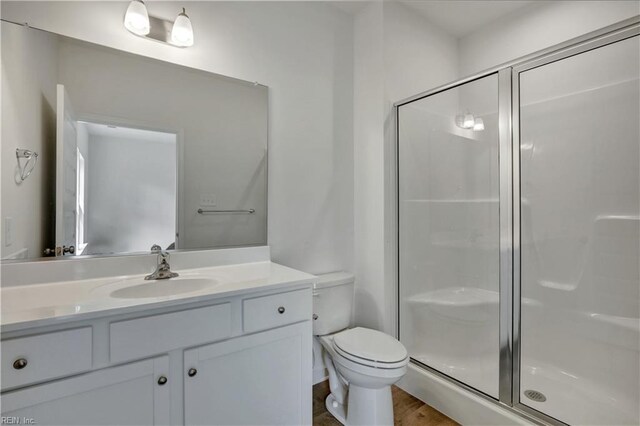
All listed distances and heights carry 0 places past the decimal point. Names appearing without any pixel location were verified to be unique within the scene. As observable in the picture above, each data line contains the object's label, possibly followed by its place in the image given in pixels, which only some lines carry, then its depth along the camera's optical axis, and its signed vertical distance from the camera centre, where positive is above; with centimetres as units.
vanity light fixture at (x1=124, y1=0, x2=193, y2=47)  136 +90
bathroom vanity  84 -46
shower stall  161 -12
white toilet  143 -72
